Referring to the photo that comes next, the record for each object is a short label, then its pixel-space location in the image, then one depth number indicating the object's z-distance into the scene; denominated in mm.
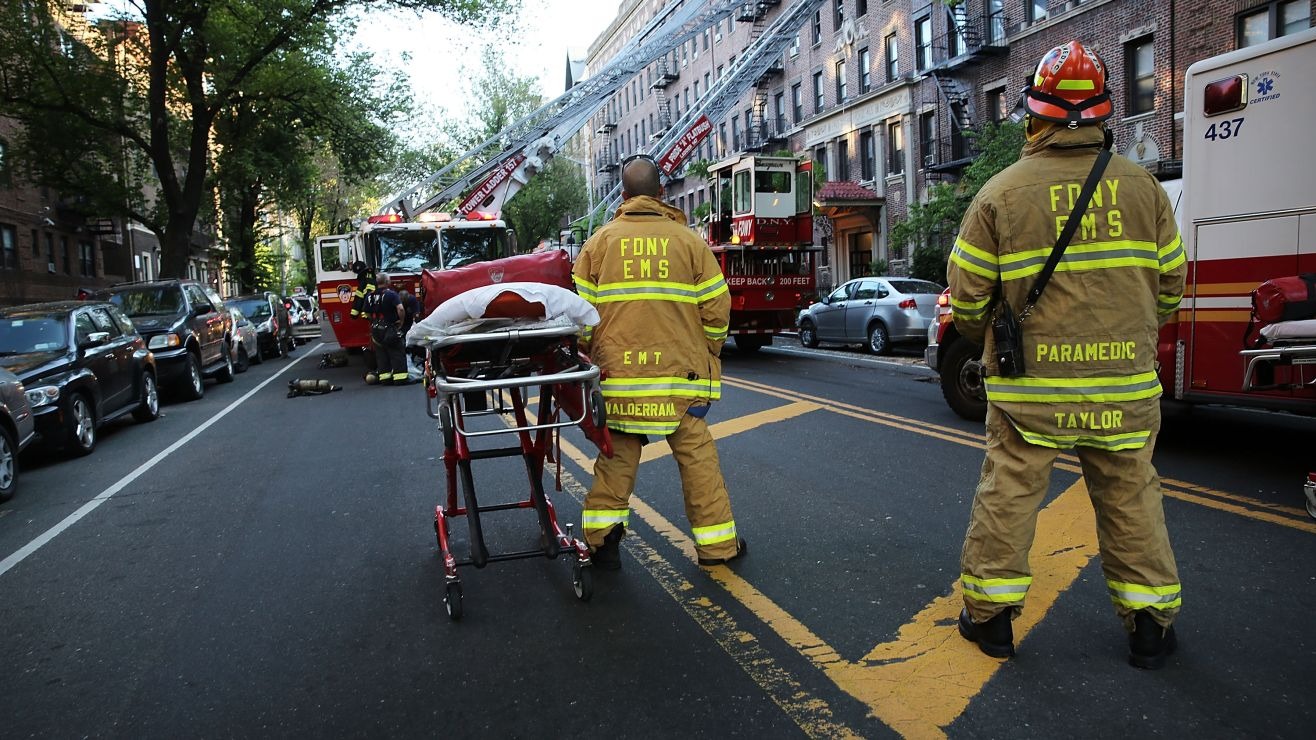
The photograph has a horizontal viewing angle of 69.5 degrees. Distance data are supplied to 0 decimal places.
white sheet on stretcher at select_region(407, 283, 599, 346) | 4035
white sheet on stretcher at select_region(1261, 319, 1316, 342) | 5148
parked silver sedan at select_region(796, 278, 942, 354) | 17344
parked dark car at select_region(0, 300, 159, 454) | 9391
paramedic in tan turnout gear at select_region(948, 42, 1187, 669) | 3381
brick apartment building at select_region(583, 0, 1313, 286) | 21469
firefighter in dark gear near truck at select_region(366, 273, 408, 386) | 14539
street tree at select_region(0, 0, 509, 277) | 22188
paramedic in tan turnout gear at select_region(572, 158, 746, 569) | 4480
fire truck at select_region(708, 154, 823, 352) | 16344
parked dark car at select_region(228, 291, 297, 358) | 23672
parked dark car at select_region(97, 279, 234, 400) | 14258
